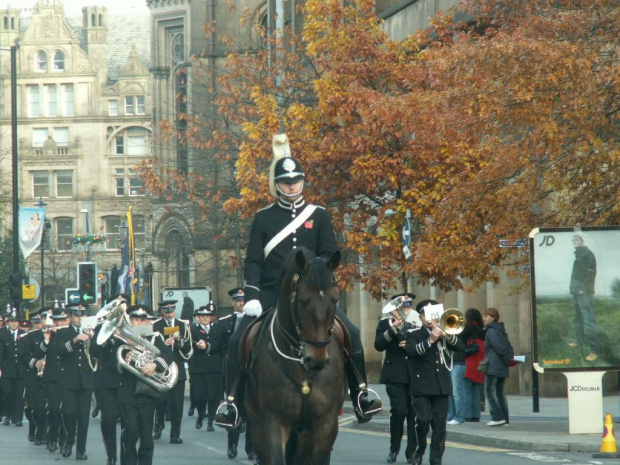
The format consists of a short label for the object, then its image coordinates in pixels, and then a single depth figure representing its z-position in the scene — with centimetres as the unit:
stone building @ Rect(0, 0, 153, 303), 11294
